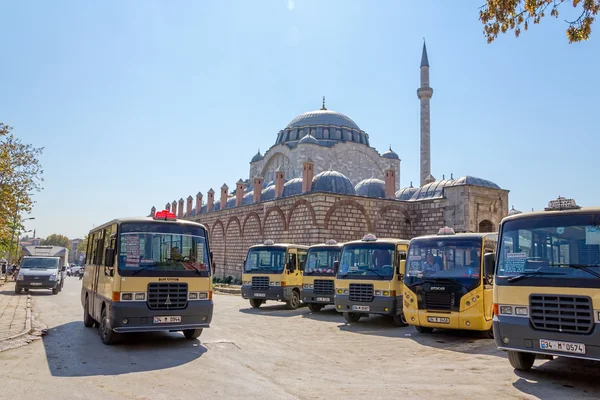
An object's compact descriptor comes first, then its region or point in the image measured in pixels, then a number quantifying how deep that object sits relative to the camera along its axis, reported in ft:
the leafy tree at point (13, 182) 64.28
